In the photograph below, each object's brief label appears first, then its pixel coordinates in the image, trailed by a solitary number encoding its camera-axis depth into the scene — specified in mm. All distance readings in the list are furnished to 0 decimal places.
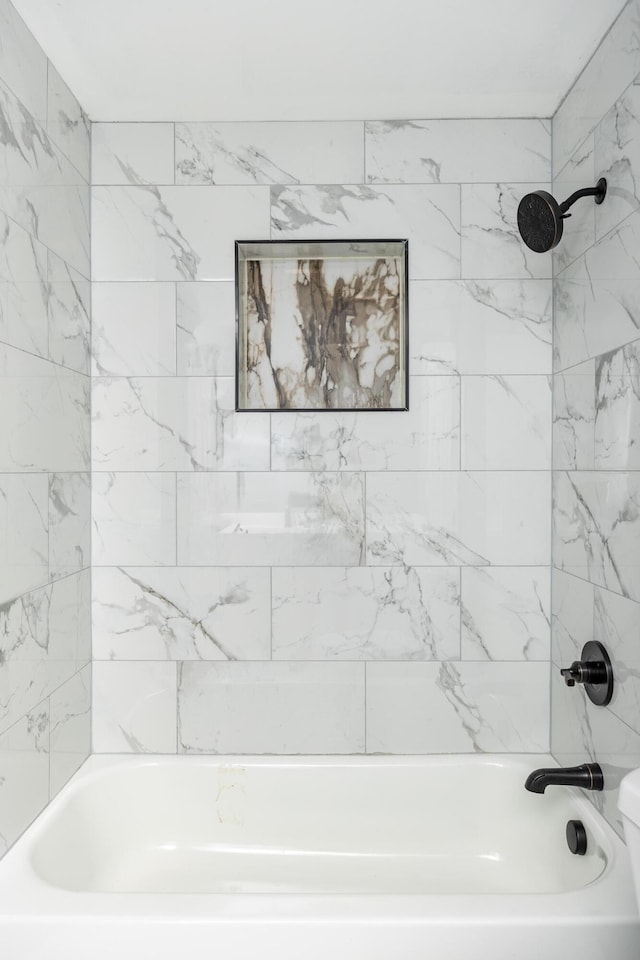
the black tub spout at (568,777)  1677
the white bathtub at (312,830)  1824
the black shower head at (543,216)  1682
